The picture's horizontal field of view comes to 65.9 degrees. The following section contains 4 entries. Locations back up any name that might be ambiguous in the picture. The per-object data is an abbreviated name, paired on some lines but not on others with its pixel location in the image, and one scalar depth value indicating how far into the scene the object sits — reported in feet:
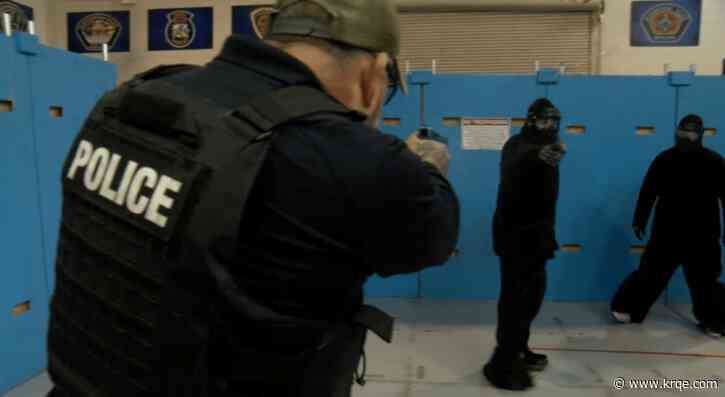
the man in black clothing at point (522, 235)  9.63
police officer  2.75
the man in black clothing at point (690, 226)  13.06
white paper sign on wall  15.17
